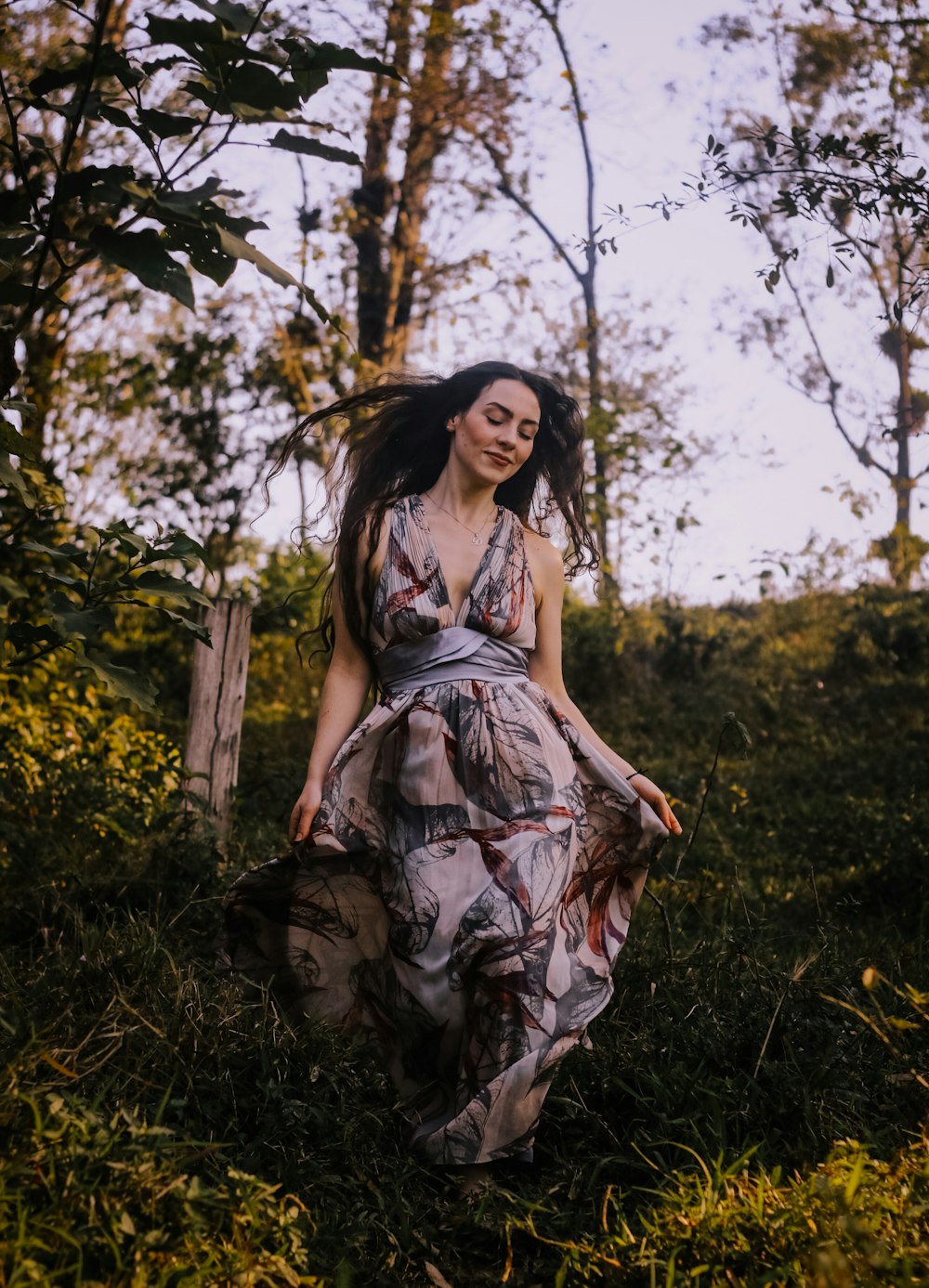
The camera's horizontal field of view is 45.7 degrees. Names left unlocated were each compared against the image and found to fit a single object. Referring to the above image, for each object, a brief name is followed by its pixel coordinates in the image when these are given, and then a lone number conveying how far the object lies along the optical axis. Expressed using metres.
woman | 2.68
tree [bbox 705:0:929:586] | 3.43
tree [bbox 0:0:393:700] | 2.05
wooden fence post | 4.70
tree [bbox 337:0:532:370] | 8.02
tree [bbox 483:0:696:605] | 7.08
